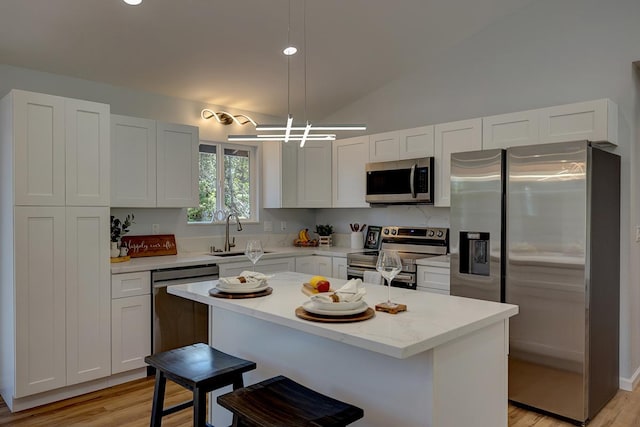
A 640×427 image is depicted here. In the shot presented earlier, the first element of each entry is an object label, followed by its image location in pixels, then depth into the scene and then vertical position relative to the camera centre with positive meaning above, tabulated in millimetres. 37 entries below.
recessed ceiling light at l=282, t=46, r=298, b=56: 3779 +1385
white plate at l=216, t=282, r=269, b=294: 2189 -406
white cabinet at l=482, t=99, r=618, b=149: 3020 +632
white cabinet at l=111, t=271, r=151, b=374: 3318 -866
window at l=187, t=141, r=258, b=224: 4656 +287
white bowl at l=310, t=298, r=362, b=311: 1740 -383
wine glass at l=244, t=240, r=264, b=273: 2469 -237
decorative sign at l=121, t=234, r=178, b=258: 3945 -339
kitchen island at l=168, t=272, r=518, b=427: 1600 -629
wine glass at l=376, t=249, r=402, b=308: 1854 -234
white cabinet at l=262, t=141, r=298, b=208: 4906 +394
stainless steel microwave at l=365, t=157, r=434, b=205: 4027 +273
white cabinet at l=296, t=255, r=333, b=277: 4578 -587
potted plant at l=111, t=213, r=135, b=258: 3689 -190
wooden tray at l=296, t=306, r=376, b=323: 1690 -424
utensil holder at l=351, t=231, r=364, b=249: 4988 -345
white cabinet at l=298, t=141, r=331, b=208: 4980 +399
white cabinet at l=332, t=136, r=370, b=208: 4637 +410
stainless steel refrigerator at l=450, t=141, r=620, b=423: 2791 -339
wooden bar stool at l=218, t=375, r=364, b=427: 1529 -734
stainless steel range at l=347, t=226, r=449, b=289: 4007 -378
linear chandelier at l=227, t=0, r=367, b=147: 2289 +436
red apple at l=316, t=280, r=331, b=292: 2119 -375
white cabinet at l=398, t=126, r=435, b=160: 4055 +642
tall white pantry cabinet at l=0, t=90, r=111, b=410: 2898 -256
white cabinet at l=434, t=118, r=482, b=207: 3686 +578
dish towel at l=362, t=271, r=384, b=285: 2886 -454
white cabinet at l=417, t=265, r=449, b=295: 3635 -584
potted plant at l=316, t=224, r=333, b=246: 5234 -286
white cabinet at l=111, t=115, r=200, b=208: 3623 +394
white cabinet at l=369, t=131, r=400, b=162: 4340 +639
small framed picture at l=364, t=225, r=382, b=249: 4922 -311
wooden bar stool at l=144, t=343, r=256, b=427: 1877 -727
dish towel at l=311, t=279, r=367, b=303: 1780 -357
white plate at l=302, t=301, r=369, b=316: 1728 -404
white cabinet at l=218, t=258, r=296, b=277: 3988 -554
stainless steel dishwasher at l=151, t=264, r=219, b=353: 3498 -863
